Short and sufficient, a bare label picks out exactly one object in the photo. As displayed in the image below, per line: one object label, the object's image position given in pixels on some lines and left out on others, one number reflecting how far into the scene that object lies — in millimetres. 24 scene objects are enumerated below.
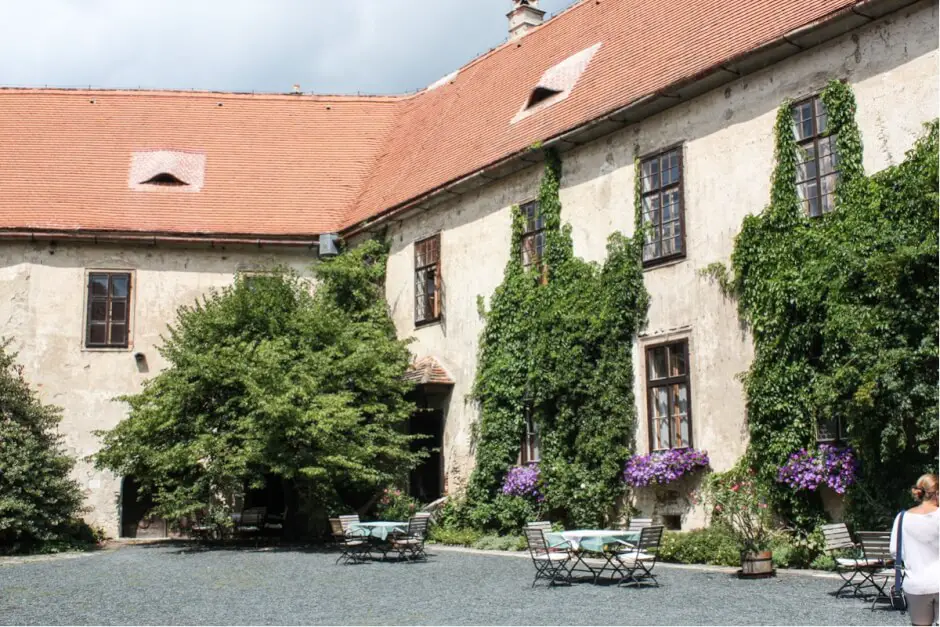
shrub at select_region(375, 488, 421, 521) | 20062
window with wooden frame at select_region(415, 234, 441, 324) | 21484
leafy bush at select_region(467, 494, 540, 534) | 18219
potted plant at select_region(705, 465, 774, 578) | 14483
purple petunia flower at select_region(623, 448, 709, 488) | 15547
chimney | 27406
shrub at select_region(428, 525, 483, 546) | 18656
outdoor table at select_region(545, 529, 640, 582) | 12414
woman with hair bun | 6684
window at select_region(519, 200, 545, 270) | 19094
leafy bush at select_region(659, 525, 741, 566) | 14453
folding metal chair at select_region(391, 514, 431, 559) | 15812
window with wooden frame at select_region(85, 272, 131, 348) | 23094
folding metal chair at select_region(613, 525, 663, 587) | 12461
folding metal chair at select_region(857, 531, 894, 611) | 10695
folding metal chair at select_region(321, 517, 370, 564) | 16031
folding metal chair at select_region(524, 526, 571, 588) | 12914
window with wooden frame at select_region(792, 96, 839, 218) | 14438
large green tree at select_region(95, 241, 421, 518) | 17906
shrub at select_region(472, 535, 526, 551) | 17516
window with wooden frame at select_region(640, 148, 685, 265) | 16562
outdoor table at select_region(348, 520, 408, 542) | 15664
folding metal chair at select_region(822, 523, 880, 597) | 10852
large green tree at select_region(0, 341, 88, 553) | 18469
